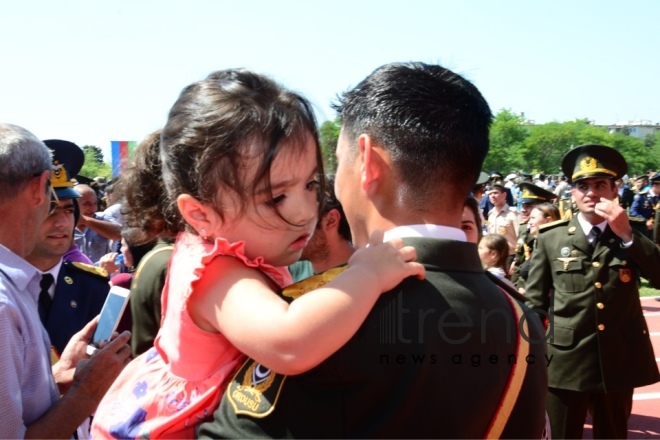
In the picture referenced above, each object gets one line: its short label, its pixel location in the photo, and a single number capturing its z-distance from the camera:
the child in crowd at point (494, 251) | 5.86
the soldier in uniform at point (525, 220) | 7.49
